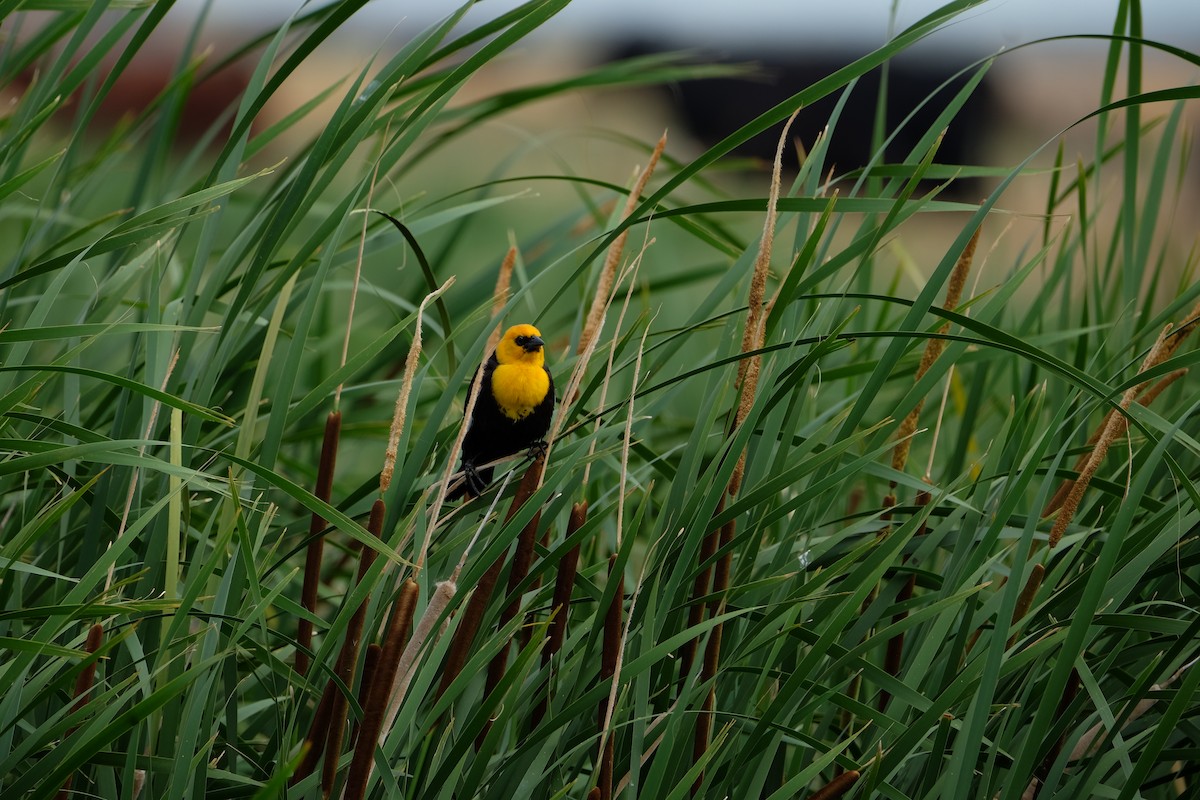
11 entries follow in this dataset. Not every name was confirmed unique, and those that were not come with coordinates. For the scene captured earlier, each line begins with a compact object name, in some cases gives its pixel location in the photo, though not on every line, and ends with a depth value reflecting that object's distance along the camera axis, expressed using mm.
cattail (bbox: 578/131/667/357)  16392
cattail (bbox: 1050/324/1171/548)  16354
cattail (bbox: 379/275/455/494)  16184
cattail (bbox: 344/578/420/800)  16137
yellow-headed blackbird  19013
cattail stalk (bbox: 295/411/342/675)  16426
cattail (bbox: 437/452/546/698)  16292
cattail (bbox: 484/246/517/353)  16626
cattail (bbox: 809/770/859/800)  16218
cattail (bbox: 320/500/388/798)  16202
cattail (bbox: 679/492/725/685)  16375
